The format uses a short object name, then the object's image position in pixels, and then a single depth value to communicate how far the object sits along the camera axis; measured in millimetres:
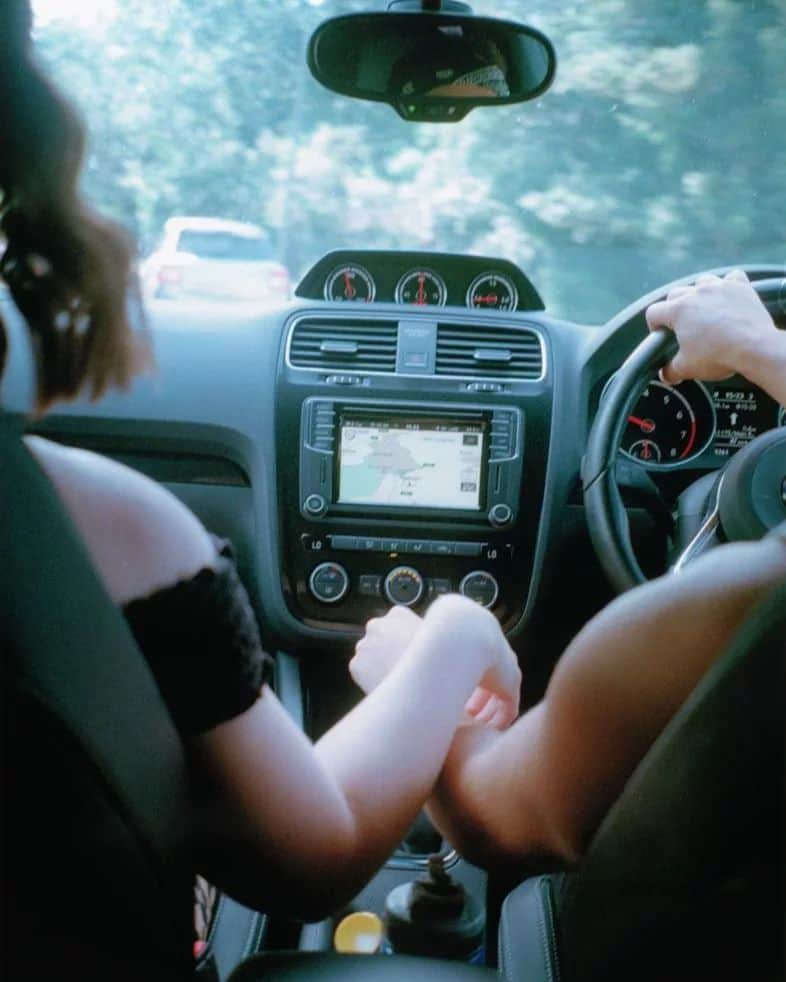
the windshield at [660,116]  1185
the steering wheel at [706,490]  1451
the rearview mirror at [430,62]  1717
